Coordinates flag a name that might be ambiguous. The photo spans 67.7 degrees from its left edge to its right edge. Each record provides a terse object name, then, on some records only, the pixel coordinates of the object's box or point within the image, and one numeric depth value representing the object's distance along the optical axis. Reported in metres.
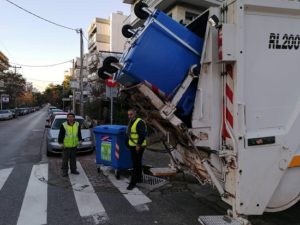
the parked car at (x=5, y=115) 30.41
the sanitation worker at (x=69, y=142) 5.73
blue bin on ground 5.29
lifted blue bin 2.88
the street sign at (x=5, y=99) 43.12
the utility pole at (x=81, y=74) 17.69
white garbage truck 2.63
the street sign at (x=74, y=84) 18.00
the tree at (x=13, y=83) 42.42
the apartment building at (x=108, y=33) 50.15
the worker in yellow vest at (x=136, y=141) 4.62
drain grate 4.64
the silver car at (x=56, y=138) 7.76
